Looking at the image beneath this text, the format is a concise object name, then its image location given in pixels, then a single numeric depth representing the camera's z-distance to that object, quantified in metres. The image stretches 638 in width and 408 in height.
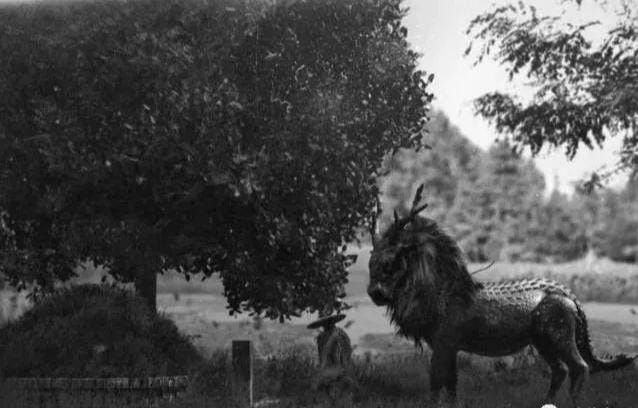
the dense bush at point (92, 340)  13.65
